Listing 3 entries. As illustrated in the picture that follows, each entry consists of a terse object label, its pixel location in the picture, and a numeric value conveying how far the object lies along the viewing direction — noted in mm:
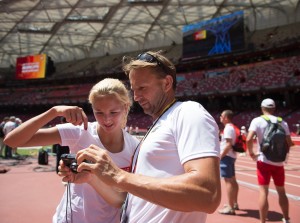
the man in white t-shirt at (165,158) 1114
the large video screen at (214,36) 34719
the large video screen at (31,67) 49691
